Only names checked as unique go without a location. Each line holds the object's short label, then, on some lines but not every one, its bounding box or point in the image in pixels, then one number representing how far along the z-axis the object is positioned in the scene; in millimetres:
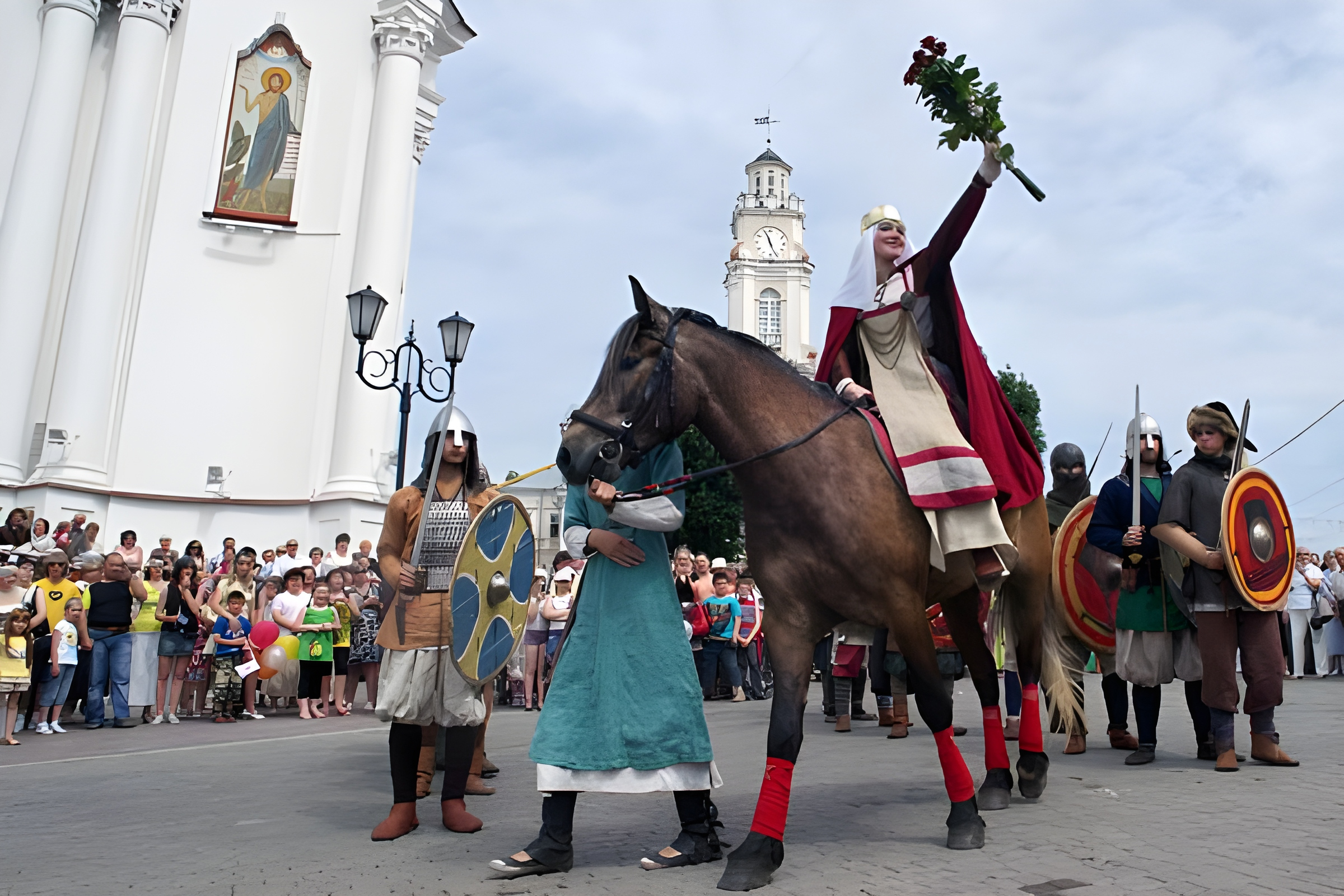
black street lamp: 13297
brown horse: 4273
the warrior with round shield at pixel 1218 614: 6438
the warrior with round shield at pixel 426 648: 5121
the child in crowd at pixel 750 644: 15570
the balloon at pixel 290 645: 13477
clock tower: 94625
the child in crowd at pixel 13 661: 10516
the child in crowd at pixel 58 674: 11383
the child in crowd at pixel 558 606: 14156
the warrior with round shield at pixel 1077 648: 7684
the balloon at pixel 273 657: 13430
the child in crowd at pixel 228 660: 12867
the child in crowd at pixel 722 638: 15039
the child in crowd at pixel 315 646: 13297
